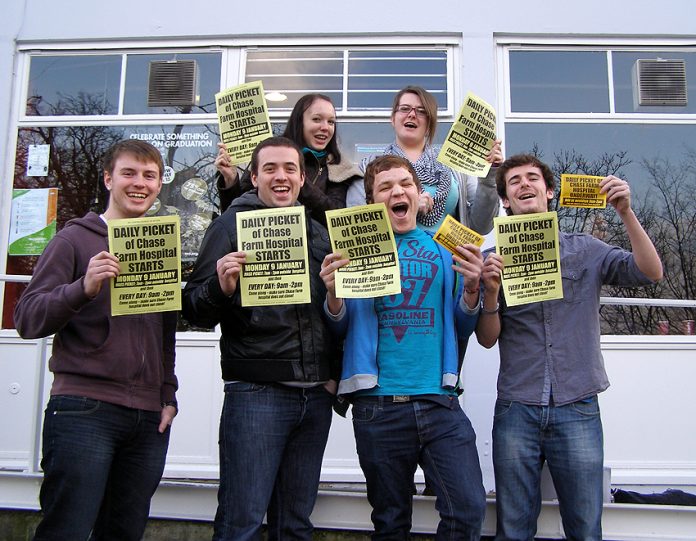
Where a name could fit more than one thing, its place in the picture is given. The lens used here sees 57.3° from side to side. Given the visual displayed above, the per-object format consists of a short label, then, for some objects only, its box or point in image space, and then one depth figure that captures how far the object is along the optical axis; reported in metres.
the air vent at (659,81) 4.68
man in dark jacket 2.29
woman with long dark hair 2.94
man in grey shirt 2.41
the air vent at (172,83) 4.84
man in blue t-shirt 2.33
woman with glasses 2.89
